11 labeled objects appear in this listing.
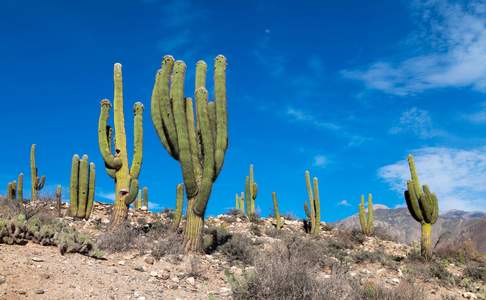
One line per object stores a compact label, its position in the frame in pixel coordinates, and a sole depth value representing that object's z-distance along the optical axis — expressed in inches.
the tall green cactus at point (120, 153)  514.0
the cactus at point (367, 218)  850.5
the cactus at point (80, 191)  571.5
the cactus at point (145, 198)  866.4
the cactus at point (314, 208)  805.2
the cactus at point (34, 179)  747.4
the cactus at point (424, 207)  617.0
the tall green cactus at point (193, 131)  428.5
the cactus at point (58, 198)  575.3
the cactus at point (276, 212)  820.9
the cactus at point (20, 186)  713.2
